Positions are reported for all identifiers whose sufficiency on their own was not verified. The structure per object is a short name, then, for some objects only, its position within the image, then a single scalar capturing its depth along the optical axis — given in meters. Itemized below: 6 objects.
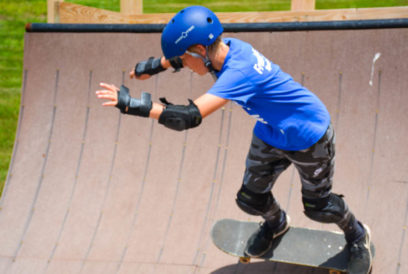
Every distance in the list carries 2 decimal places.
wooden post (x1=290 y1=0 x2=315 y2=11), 11.98
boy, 6.02
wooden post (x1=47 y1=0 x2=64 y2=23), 13.05
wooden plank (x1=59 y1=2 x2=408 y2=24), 11.45
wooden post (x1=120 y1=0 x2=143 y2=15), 13.21
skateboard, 8.01
